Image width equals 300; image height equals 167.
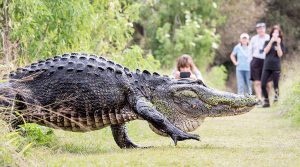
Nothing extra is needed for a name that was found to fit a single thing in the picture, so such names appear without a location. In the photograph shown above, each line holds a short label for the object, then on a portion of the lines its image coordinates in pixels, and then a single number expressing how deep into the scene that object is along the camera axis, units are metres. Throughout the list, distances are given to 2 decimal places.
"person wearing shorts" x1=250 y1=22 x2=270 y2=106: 18.31
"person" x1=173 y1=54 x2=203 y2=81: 12.80
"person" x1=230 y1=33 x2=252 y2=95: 19.56
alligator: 8.48
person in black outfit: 17.33
